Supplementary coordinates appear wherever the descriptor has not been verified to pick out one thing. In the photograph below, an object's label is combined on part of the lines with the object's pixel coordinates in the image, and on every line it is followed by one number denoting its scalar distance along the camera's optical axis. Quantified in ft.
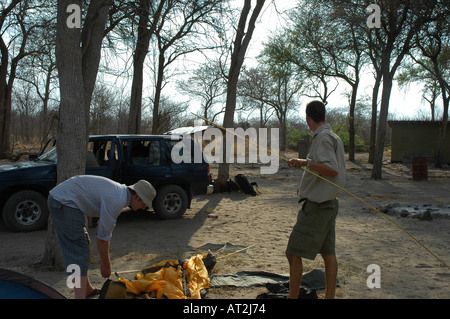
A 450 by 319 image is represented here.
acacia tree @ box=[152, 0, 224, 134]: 56.39
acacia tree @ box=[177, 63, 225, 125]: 142.08
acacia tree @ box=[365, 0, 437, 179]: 55.93
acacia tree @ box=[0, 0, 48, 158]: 62.75
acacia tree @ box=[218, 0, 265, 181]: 46.57
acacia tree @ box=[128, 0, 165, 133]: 46.14
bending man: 12.37
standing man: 12.39
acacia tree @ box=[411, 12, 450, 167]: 62.22
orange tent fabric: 13.53
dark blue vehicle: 23.59
